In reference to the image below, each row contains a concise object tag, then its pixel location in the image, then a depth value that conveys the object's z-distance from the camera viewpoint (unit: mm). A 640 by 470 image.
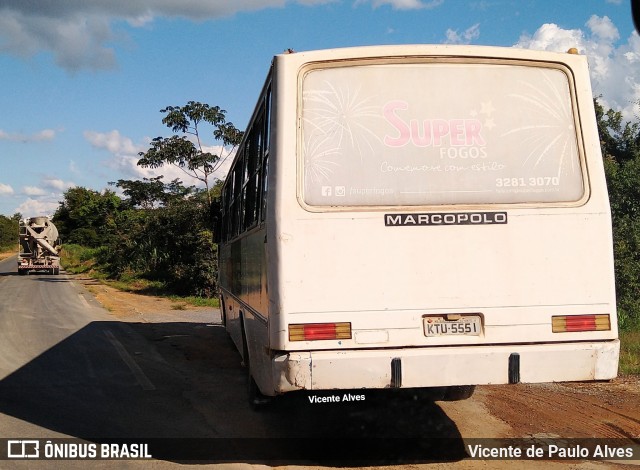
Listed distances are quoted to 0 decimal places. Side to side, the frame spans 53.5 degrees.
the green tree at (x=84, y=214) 62656
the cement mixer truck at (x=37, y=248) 39000
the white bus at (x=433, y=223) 4629
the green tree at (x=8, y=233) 97875
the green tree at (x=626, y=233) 12688
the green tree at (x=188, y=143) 24891
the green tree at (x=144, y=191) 52303
